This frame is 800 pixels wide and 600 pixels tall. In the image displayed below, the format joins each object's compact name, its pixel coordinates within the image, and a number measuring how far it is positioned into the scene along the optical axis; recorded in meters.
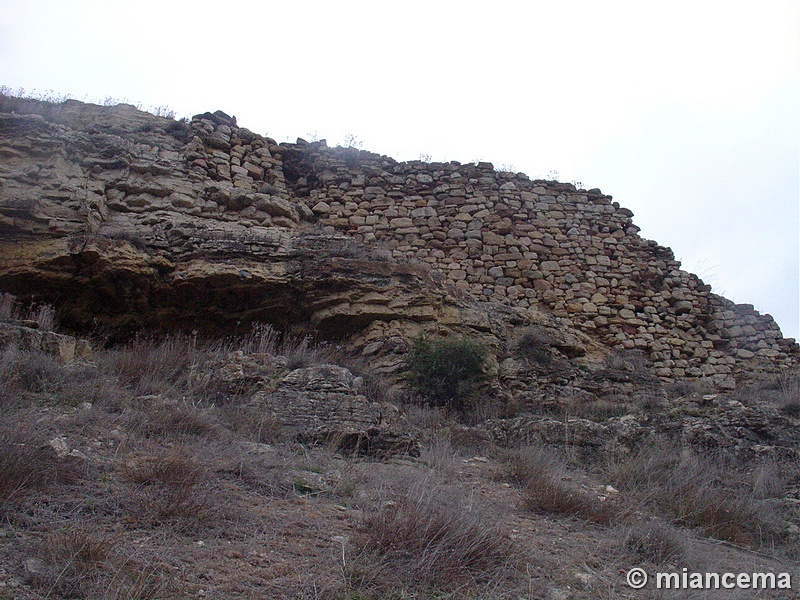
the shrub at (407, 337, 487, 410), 7.19
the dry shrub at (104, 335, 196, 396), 5.60
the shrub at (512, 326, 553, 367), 8.48
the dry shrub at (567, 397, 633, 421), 7.21
